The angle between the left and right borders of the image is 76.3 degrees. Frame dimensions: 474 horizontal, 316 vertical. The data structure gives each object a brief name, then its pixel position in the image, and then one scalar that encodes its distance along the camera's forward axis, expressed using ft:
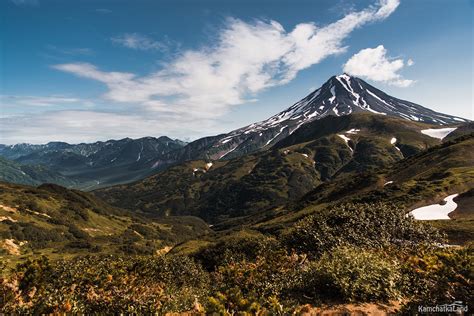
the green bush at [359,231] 82.02
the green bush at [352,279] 45.29
